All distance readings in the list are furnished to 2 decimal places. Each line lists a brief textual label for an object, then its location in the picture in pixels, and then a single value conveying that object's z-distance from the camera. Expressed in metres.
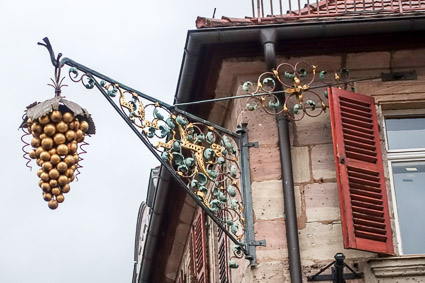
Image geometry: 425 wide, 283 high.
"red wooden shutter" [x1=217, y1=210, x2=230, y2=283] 12.44
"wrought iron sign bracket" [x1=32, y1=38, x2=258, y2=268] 10.66
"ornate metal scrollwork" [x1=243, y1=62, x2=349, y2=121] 10.89
